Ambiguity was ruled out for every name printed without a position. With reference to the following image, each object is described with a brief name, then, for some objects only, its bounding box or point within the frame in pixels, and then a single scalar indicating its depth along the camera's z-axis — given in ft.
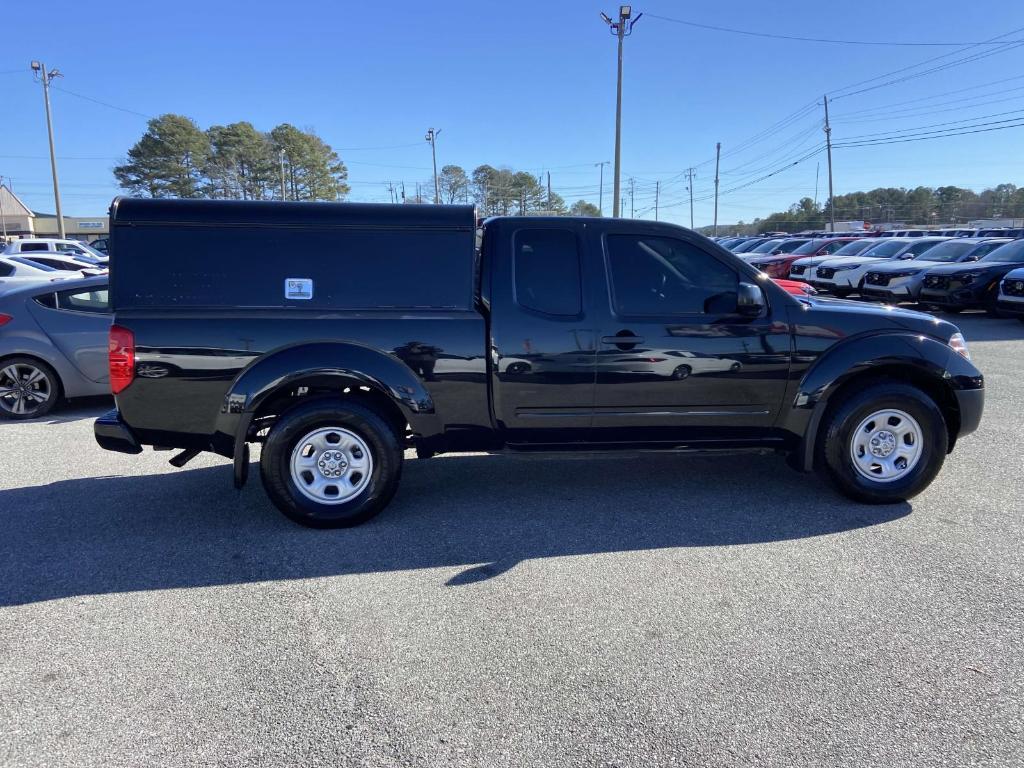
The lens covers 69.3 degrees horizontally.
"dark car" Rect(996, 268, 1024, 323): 49.01
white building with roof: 261.44
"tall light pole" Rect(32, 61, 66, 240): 139.33
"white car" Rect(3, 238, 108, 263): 89.97
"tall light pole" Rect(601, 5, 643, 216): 92.73
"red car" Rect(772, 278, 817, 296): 39.35
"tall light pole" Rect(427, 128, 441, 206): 192.67
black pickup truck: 14.47
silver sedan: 24.57
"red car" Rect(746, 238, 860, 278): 79.41
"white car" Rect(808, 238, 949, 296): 65.82
